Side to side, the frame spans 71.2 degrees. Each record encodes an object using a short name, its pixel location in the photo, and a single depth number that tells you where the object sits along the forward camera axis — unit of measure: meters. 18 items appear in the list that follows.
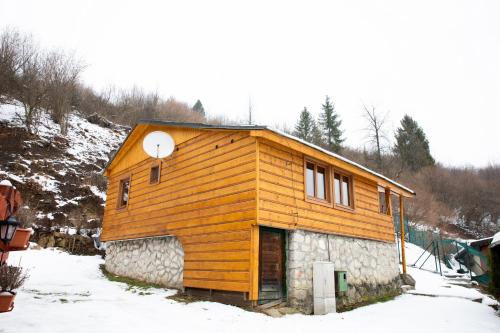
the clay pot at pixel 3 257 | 4.58
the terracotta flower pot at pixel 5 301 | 4.28
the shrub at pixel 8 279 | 4.46
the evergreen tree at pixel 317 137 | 39.09
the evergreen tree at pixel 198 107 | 53.63
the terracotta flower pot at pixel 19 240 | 4.53
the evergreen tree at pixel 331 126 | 41.09
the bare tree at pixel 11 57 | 22.30
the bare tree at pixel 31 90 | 22.14
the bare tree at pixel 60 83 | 24.44
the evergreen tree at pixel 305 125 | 41.72
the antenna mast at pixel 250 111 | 40.05
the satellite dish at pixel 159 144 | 10.33
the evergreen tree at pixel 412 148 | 42.09
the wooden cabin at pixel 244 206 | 7.88
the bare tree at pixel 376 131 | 31.81
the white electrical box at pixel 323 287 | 8.33
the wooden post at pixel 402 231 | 13.38
